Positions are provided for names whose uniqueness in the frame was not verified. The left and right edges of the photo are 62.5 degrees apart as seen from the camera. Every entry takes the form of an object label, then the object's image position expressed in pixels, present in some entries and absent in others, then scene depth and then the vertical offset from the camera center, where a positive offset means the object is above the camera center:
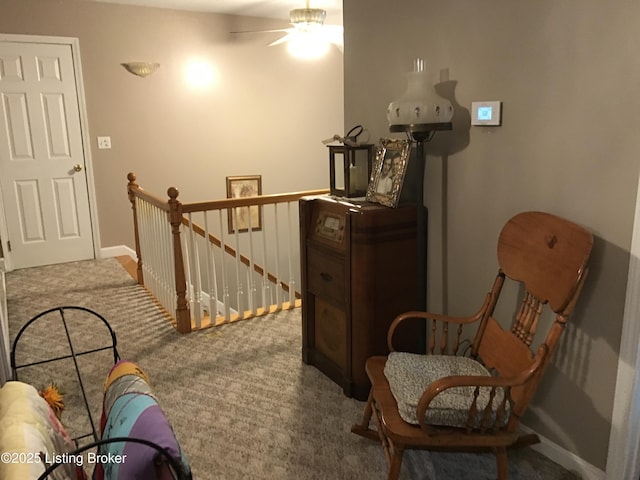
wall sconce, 4.88 +0.68
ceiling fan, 4.24 +0.94
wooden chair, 1.67 -0.83
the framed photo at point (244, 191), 5.66 -0.55
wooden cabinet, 2.39 -0.65
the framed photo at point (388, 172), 2.41 -0.16
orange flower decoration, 1.56 -0.74
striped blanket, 1.09 -0.64
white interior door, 4.60 -0.11
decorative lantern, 2.69 -0.15
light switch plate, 4.98 +0.01
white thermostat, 2.10 +0.08
